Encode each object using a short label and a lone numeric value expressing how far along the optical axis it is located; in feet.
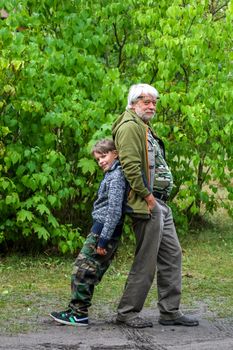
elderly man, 36.78
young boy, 37.04
